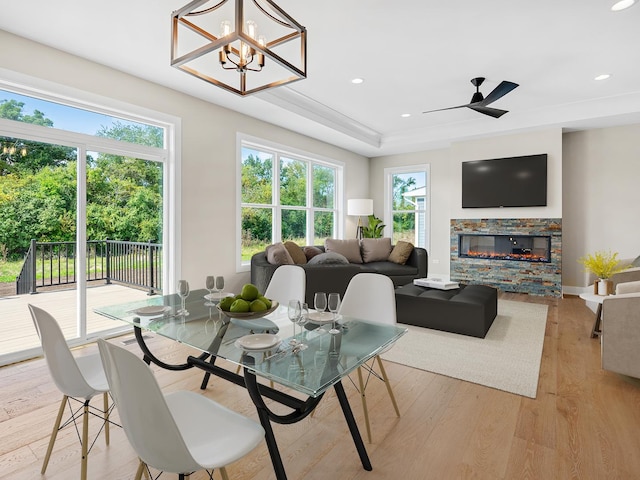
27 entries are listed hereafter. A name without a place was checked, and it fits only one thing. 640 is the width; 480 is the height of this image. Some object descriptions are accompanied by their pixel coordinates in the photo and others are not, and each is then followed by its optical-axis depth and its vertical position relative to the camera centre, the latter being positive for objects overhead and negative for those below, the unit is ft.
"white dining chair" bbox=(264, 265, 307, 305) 8.62 -1.28
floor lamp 22.36 +1.70
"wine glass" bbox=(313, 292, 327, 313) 5.90 -1.16
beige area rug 8.50 -3.44
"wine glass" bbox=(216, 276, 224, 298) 7.38 -1.06
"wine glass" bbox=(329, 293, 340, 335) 5.93 -1.18
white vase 11.11 -1.68
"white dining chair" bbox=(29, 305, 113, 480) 4.61 -1.85
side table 10.50 -2.73
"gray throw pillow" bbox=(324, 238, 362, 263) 18.98 -0.80
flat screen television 18.10 +2.79
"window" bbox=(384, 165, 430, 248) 23.63 +2.07
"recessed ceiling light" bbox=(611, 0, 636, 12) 8.57 +5.69
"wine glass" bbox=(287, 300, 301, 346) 5.47 -1.22
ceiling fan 11.86 +4.90
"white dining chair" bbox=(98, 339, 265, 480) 3.18 -1.90
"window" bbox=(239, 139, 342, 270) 16.52 +1.99
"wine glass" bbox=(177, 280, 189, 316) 6.91 -1.15
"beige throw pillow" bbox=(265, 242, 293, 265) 14.32 -0.91
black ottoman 11.35 -2.55
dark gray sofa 13.82 -1.71
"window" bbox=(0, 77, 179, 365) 9.59 +1.08
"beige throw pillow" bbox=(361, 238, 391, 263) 19.31 -0.92
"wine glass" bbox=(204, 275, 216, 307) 7.35 -1.11
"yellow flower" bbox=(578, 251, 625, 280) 12.06 -1.15
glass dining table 4.26 -1.60
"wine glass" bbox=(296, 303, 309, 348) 5.50 -1.33
